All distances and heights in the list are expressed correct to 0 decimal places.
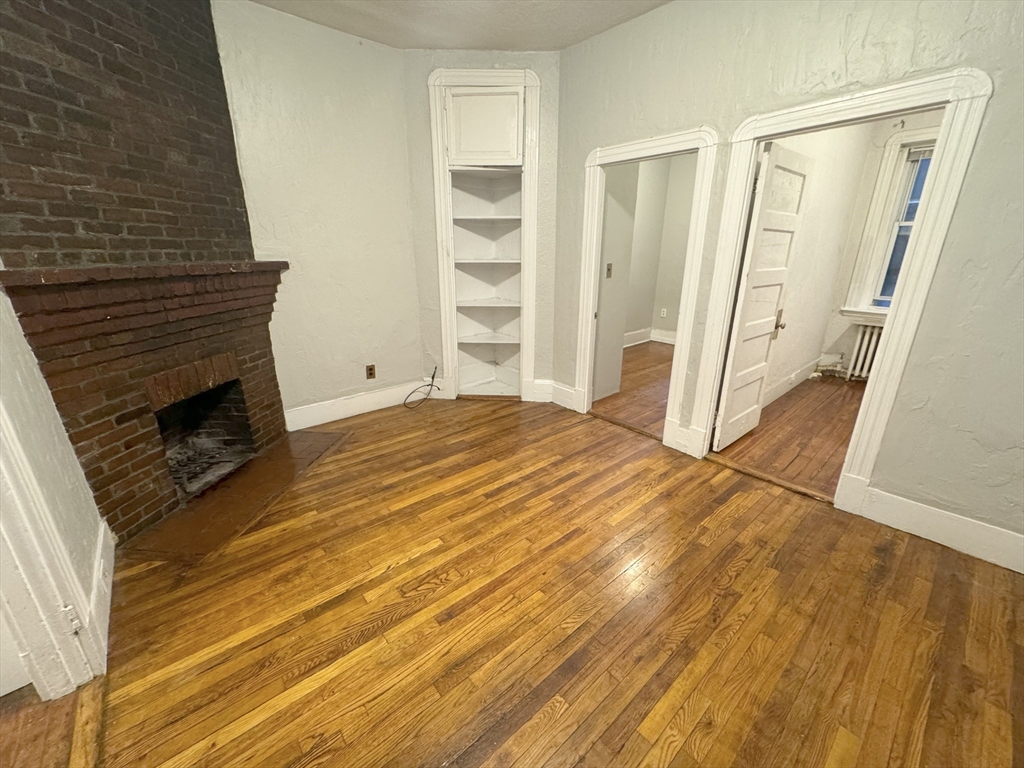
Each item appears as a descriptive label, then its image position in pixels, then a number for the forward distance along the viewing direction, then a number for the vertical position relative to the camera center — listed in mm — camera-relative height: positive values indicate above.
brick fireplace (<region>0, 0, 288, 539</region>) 1538 +81
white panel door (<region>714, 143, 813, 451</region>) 2359 -226
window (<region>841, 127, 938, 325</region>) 3863 +292
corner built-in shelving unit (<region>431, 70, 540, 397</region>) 3033 +247
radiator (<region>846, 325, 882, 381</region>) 4207 -1041
